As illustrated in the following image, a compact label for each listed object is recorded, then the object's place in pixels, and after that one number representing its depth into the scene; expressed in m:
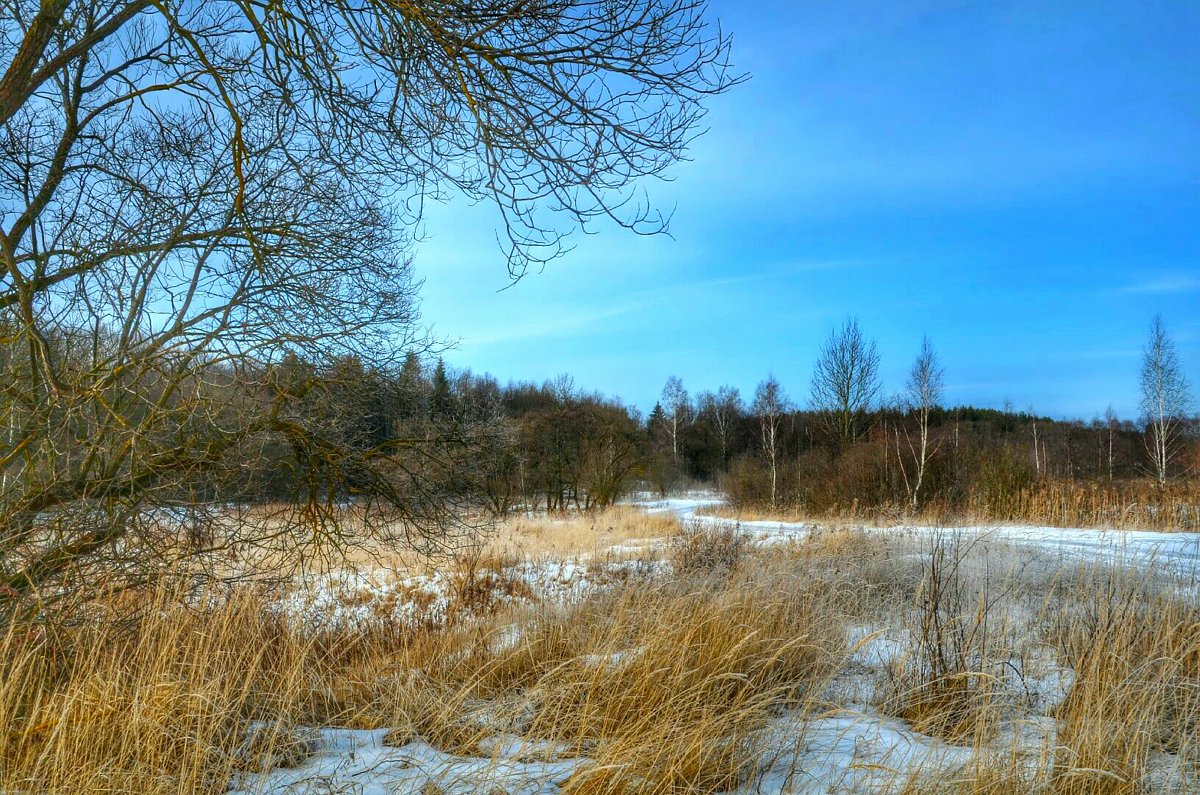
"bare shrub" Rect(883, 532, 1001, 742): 2.98
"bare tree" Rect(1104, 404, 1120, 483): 31.61
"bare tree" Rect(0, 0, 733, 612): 3.04
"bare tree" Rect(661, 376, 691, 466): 38.27
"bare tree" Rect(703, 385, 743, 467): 39.09
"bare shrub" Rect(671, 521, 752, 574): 6.79
